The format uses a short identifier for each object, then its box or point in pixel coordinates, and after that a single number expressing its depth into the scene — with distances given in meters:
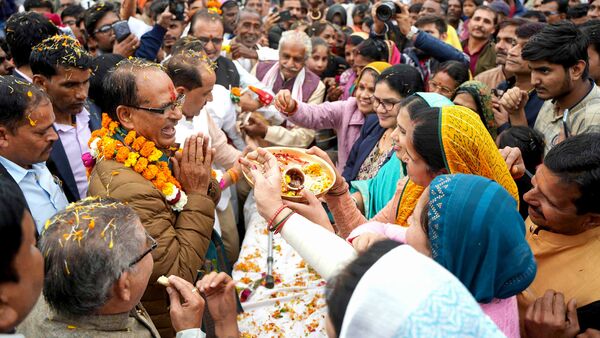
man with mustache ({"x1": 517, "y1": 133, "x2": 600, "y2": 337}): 1.98
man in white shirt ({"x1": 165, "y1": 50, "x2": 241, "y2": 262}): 3.56
